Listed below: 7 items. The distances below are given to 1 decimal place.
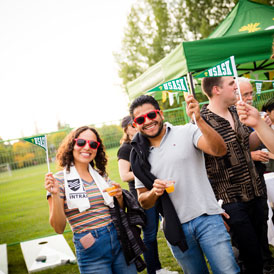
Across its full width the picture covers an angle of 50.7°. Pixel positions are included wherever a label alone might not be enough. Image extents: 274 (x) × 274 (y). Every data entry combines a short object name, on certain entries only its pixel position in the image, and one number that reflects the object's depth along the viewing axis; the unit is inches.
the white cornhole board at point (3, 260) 194.3
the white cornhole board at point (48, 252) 197.0
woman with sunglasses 90.4
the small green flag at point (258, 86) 273.0
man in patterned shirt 102.3
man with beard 85.2
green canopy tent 177.3
